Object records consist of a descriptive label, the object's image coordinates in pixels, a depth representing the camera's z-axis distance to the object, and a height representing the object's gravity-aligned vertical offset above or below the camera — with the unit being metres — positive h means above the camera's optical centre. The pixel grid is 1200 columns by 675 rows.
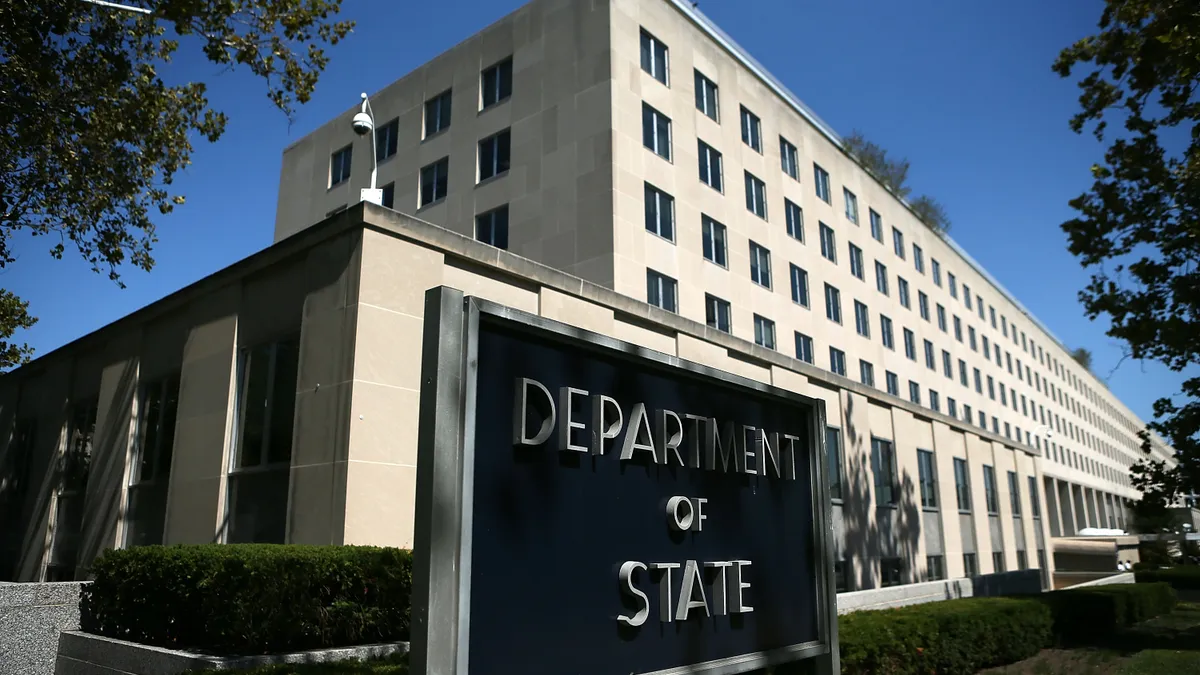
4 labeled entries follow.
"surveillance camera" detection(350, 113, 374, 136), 15.45 +7.56
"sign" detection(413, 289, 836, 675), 3.45 +0.14
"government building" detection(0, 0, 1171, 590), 13.78 +4.96
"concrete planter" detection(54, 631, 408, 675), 8.60 -1.23
